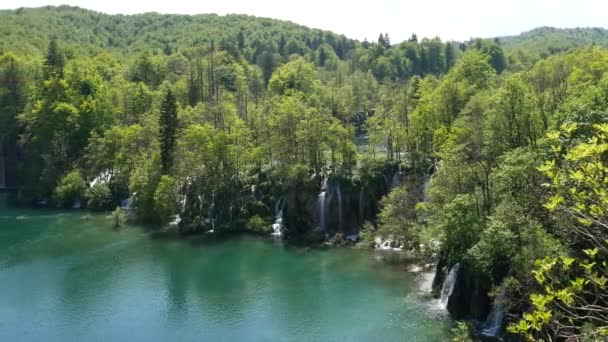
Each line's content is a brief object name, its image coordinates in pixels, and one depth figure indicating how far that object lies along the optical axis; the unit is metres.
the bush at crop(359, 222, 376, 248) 59.75
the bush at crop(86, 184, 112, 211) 81.44
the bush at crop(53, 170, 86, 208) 83.56
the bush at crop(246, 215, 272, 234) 66.97
